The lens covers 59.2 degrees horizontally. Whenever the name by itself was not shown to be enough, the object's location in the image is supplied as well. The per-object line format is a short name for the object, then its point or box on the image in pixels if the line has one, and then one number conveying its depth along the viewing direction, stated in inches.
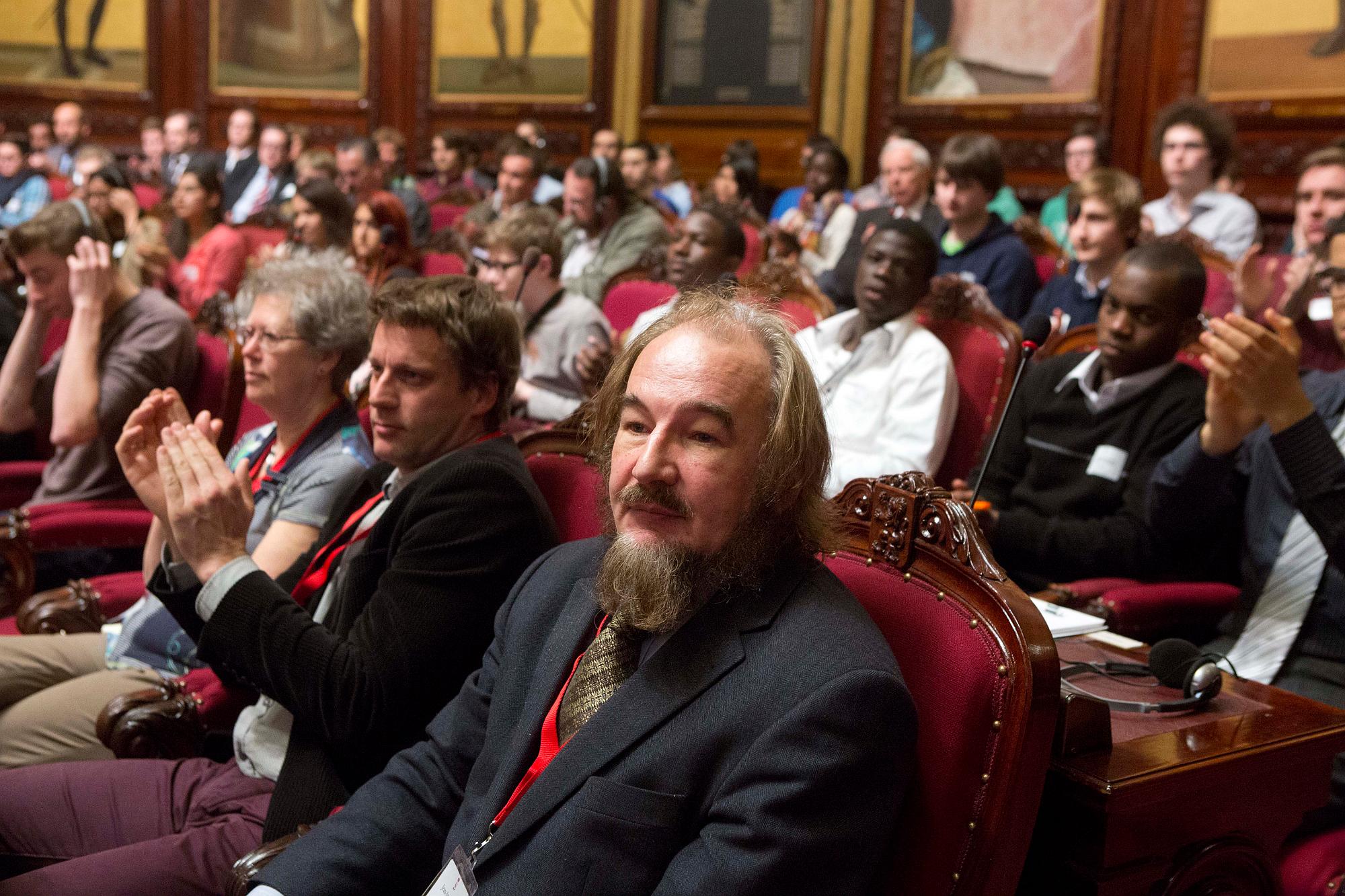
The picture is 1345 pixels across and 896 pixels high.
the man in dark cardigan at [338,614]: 64.4
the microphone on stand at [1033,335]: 62.2
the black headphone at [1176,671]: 57.5
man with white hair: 196.1
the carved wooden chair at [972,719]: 46.2
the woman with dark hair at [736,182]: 297.0
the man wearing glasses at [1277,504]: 76.0
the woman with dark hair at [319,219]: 189.0
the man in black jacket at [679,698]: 43.3
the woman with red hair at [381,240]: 184.4
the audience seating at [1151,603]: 86.4
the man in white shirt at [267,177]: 337.7
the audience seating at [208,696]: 75.3
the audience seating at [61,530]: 106.3
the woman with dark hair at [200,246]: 216.4
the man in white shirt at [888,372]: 114.1
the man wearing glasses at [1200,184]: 193.2
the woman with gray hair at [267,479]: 81.7
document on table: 64.7
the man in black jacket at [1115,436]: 97.7
